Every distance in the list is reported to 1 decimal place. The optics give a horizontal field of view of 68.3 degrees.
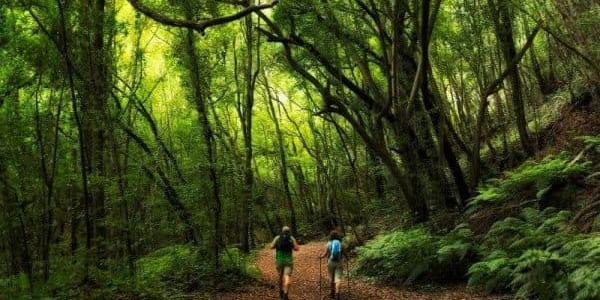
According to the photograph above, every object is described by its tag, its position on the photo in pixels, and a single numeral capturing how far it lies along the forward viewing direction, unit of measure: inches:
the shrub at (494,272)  312.7
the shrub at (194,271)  432.5
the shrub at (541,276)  256.2
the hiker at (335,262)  386.3
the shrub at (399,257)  417.7
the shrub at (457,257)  391.9
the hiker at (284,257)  374.0
